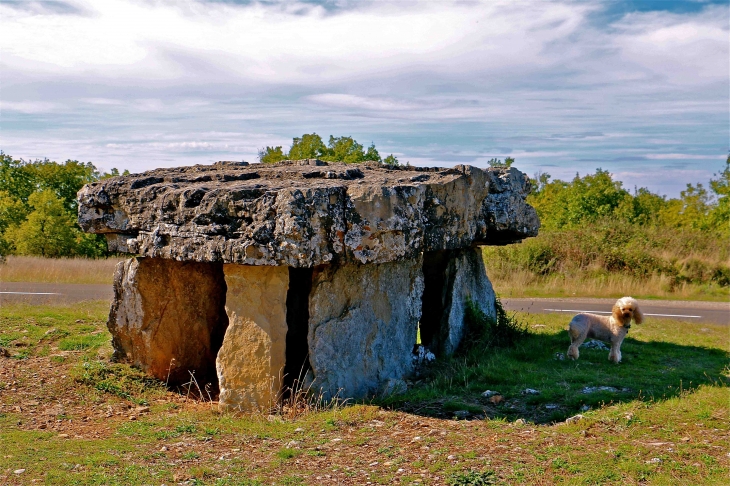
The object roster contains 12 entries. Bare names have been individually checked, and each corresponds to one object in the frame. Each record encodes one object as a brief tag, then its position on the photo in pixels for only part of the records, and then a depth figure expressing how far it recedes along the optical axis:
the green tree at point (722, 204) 25.48
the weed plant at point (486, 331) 10.84
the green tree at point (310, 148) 25.70
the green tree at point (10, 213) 28.44
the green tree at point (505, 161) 30.16
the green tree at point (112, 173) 28.66
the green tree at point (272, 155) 26.47
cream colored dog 9.85
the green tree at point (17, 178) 29.77
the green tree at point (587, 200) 29.31
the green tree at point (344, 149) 25.09
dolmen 7.98
